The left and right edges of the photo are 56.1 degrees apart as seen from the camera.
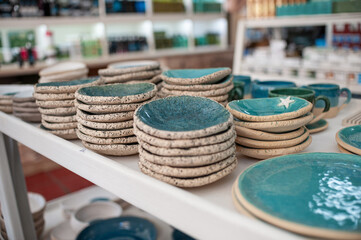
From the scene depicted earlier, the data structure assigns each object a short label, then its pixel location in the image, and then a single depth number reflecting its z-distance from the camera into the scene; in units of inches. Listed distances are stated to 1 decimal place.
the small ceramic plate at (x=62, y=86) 38.8
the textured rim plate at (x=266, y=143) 30.8
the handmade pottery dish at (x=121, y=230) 54.4
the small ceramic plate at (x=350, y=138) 31.1
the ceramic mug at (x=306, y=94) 39.0
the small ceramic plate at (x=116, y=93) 32.4
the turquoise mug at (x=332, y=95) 46.7
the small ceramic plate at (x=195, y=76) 36.4
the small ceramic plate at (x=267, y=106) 31.5
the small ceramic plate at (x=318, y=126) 39.7
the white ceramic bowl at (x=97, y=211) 64.5
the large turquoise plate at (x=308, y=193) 20.2
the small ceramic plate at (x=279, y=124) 29.8
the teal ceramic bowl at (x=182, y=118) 25.7
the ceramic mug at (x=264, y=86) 47.6
